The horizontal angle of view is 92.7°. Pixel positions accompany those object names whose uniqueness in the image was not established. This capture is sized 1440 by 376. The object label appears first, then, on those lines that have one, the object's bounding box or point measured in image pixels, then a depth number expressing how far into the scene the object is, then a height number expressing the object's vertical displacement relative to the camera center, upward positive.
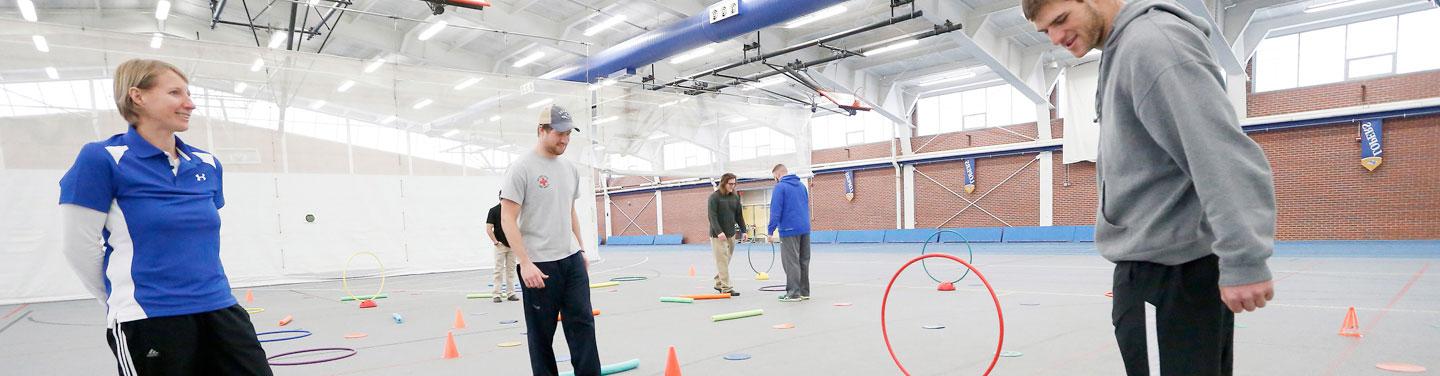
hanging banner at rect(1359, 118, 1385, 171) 15.24 -0.04
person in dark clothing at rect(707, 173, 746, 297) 8.88 -0.76
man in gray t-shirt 3.43 -0.38
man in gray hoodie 1.33 -0.08
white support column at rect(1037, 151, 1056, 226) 20.09 -1.04
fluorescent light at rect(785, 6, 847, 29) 13.84 +3.01
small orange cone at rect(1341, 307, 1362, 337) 4.81 -1.30
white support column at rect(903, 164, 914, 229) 23.22 -1.27
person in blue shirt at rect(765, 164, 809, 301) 8.08 -0.83
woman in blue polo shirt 1.83 -0.15
